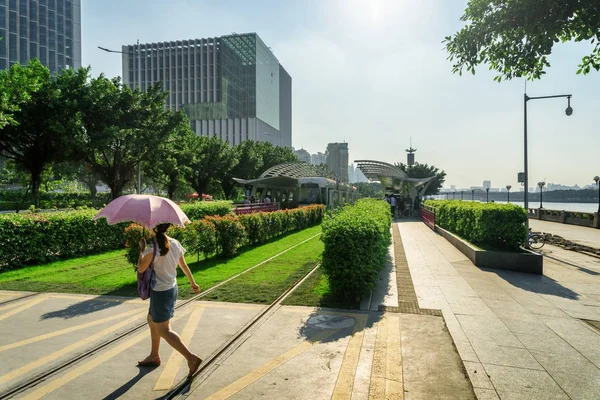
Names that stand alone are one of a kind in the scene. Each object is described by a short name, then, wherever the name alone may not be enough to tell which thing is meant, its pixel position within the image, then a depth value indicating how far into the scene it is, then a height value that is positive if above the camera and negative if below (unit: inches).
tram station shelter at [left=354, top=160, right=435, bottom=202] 1250.0 +92.8
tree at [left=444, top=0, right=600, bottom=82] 206.1 +98.3
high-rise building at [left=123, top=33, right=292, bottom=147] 3553.2 +1135.4
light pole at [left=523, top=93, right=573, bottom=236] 674.2 +117.3
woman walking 164.4 -38.9
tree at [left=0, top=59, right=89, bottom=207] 808.9 +166.7
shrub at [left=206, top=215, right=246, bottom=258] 452.2 -40.2
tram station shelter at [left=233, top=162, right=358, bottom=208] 1192.8 +49.4
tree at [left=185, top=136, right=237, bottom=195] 1578.5 +149.8
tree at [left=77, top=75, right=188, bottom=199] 896.9 +180.7
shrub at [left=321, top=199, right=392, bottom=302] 267.7 -40.9
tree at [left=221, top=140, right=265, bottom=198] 1768.0 +157.5
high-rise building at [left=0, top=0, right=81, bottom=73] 3230.8 +1511.0
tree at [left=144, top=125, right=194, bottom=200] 1057.0 +112.5
